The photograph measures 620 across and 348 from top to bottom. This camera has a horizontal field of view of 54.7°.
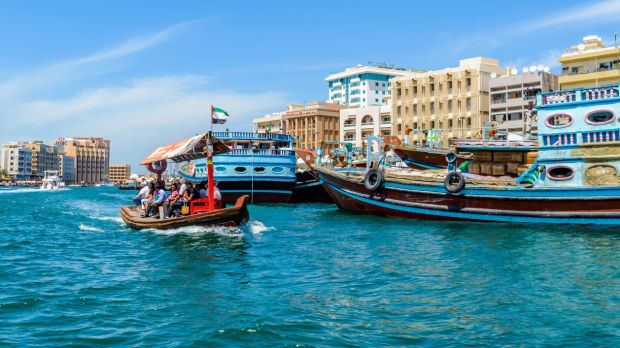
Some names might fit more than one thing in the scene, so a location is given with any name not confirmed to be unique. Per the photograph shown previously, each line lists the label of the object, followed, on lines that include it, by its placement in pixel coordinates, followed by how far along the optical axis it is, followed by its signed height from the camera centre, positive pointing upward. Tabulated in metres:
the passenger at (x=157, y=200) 21.54 -0.93
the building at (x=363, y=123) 77.56 +7.01
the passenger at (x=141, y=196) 26.06 -0.99
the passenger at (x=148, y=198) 23.46 -0.95
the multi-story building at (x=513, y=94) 57.72 +8.06
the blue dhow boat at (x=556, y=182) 21.52 -0.28
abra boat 19.11 -1.16
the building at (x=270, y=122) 100.94 +9.18
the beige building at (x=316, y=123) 90.56 +7.95
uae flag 22.09 +2.21
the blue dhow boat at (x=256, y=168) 40.06 +0.44
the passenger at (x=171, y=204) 21.02 -1.03
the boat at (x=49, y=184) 123.27 -1.95
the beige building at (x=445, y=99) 63.59 +8.49
